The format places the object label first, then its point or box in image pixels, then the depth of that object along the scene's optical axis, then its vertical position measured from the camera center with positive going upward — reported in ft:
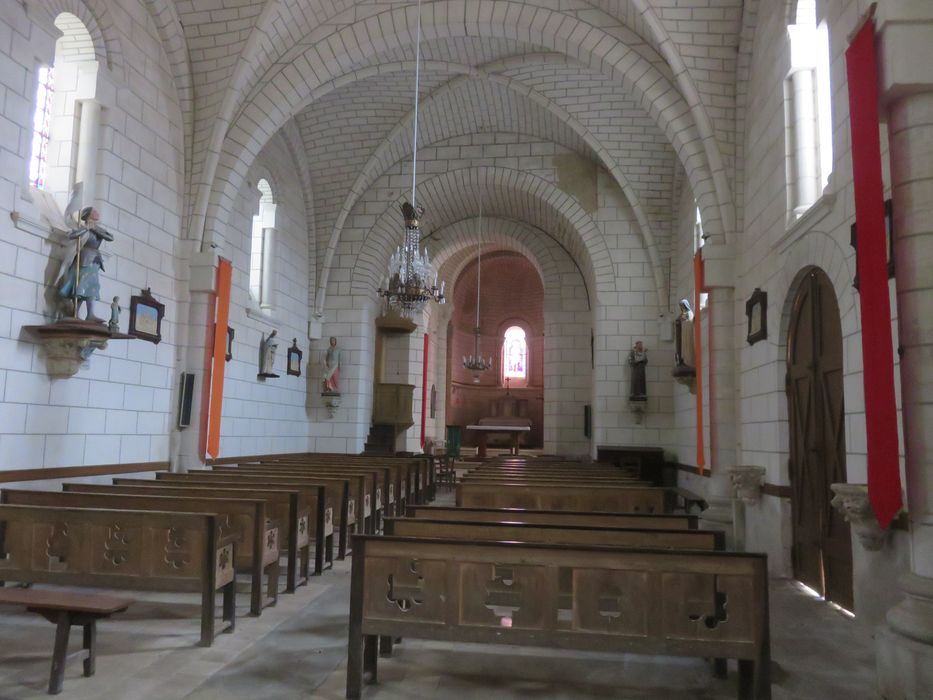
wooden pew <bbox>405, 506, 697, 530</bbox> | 14.80 -1.75
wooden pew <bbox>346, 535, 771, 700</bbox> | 10.24 -2.47
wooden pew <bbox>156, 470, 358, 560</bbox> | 20.32 -1.57
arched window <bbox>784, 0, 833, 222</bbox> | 21.04 +10.32
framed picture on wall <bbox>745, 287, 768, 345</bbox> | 23.47 +4.47
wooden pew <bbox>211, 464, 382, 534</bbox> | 22.59 -1.50
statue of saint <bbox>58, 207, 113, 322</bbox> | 21.65 +5.20
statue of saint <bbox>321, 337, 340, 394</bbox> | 45.27 +4.36
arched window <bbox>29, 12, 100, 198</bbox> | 24.16 +11.26
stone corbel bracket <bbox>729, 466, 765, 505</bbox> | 23.40 -1.34
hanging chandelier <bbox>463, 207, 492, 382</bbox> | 64.08 +6.92
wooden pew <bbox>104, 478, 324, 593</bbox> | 17.34 -2.10
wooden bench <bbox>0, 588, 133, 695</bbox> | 10.69 -2.86
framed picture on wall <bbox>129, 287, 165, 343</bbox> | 26.58 +4.49
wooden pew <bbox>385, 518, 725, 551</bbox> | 12.63 -1.78
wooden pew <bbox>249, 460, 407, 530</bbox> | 26.16 -1.56
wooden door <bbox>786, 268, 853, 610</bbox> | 18.03 +0.20
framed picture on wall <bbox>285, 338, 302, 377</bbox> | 42.22 +4.50
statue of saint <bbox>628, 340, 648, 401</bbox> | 41.29 +4.14
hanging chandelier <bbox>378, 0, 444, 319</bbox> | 31.65 +7.46
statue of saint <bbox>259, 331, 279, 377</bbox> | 38.14 +4.32
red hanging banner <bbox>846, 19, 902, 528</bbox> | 12.54 +3.00
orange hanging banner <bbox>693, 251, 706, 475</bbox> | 29.80 +4.43
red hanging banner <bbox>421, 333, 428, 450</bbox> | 53.62 +3.65
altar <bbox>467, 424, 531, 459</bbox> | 63.21 +0.46
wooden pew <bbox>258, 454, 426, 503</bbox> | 29.94 -1.36
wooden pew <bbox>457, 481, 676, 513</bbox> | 20.45 -1.78
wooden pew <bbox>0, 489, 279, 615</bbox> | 15.10 -1.86
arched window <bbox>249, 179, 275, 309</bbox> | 39.55 +10.59
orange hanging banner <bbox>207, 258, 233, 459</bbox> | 30.35 +3.24
